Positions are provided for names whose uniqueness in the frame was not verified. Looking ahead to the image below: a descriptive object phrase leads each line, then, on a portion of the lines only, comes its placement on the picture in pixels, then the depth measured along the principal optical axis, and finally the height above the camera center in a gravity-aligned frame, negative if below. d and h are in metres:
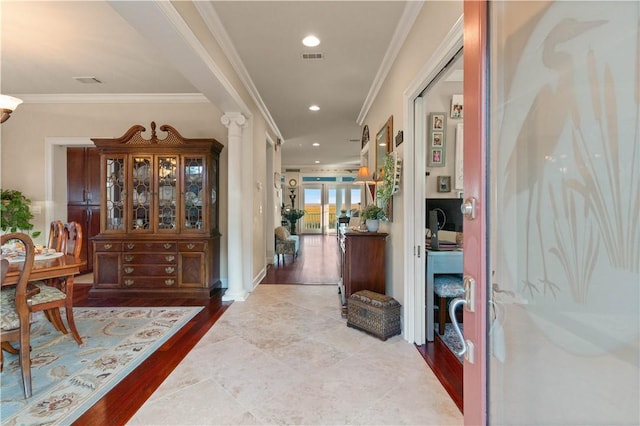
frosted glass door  0.65 -0.01
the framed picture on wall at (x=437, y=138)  3.20 +0.76
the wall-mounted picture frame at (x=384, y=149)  3.20 +0.71
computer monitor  2.87 -0.03
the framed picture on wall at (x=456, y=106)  3.14 +1.09
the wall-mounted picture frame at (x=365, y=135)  4.85 +1.24
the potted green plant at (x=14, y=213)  4.11 -0.06
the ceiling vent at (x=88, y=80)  3.80 +1.68
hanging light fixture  2.36 +0.84
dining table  1.98 -0.46
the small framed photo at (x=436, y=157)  3.19 +0.55
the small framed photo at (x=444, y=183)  3.23 +0.27
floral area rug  1.76 -1.19
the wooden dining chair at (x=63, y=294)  2.28 -0.70
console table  3.14 -0.58
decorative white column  3.89 +0.03
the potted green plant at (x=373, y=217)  3.27 -0.10
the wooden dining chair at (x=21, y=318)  1.86 -0.72
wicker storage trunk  2.65 -0.99
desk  2.63 -0.52
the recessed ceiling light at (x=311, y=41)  2.86 +1.66
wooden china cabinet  3.94 -0.12
